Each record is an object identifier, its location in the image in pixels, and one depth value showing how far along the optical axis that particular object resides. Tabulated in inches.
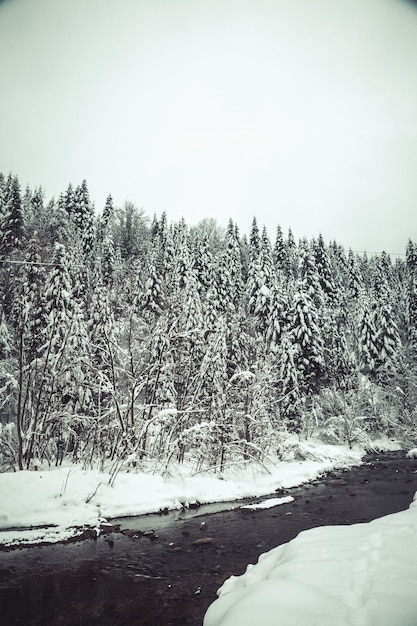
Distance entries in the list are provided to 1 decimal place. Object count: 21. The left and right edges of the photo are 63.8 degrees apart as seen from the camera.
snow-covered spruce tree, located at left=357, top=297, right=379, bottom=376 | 1501.1
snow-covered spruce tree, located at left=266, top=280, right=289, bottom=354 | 1237.1
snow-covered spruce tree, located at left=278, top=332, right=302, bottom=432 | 1039.0
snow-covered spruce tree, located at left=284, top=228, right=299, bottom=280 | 2031.1
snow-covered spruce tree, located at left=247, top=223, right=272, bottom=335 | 1408.7
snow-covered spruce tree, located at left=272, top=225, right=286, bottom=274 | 2044.8
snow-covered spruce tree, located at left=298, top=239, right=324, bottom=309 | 1441.9
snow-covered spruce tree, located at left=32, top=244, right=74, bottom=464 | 455.5
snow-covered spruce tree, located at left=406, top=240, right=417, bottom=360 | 1586.1
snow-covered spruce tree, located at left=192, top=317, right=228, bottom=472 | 567.8
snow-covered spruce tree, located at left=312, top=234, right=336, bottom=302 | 1820.9
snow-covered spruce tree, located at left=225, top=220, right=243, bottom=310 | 1617.9
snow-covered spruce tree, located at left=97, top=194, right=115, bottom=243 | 2201.2
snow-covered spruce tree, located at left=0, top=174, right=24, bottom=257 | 1398.9
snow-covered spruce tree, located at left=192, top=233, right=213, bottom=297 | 1641.2
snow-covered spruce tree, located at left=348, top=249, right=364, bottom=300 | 2062.1
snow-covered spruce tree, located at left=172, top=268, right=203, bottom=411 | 578.8
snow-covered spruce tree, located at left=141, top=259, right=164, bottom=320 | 1222.3
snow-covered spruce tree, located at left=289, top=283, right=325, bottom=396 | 1143.6
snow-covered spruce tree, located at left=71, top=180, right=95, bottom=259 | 1934.7
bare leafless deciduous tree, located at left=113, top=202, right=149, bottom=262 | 2079.2
